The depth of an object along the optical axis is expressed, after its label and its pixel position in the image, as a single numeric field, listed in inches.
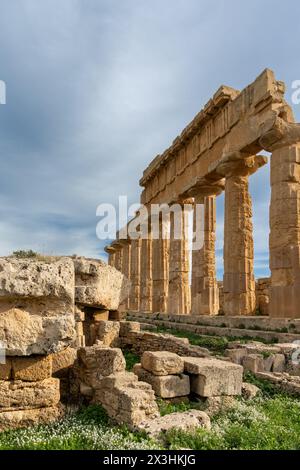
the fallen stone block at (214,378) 240.2
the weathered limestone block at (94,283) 314.7
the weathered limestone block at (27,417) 199.9
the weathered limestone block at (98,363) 256.4
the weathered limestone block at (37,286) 202.7
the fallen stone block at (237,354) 338.0
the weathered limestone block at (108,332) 372.8
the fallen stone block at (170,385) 240.8
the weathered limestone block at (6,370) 206.4
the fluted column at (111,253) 1828.2
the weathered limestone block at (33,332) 202.5
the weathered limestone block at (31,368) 209.3
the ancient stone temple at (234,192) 556.4
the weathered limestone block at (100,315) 384.2
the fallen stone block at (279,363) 350.3
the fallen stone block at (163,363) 247.0
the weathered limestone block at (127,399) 195.5
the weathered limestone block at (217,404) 232.4
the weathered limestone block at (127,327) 409.1
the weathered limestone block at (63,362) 267.7
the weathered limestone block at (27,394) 203.6
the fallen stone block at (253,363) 323.6
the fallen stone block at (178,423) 182.1
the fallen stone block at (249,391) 259.7
